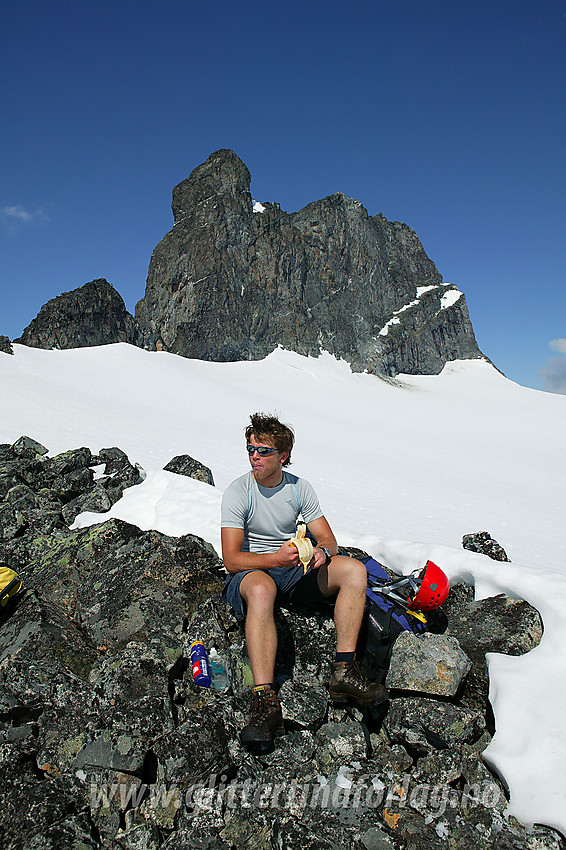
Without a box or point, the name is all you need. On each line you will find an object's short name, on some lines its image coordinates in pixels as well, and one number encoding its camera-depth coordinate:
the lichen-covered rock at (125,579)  4.00
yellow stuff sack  4.20
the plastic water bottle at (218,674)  3.29
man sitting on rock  3.05
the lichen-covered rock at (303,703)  3.04
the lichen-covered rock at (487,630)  3.32
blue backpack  3.50
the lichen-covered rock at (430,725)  2.90
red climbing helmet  3.80
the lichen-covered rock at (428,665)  3.17
